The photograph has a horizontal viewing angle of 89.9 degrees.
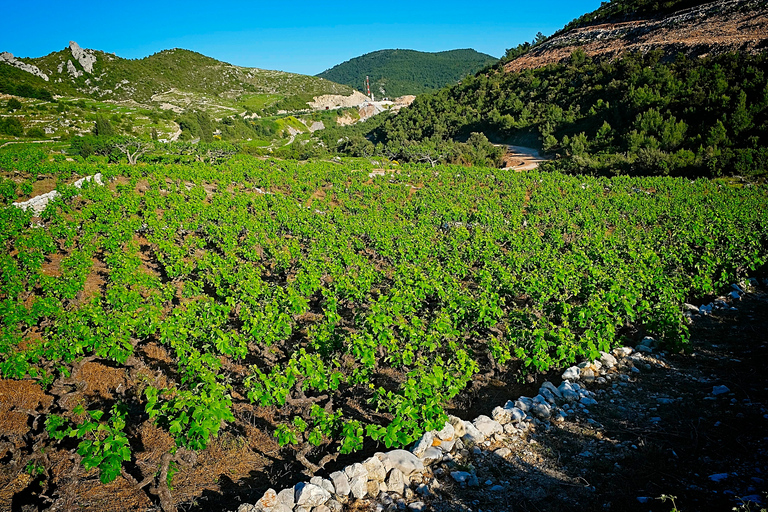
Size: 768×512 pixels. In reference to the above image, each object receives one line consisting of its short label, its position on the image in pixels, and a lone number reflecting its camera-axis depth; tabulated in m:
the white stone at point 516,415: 7.07
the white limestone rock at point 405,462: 5.95
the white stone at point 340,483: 5.52
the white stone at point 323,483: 5.52
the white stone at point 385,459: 5.91
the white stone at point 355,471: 5.67
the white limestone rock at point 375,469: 5.73
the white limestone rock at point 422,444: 6.31
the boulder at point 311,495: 5.25
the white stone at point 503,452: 6.36
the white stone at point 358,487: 5.50
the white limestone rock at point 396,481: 5.66
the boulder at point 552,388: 7.79
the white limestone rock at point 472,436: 6.59
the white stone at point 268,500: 5.17
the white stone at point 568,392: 7.69
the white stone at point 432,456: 6.23
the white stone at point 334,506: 5.31
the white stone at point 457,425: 6.70
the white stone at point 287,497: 5.22
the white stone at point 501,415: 7.07
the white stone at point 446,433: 6.55
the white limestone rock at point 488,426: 6.78
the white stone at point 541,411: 7.16
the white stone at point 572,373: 8.29
